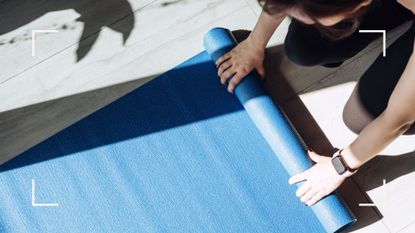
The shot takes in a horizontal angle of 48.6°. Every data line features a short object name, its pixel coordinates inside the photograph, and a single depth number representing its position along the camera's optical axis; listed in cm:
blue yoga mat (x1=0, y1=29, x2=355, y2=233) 145
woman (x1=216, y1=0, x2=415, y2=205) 109
